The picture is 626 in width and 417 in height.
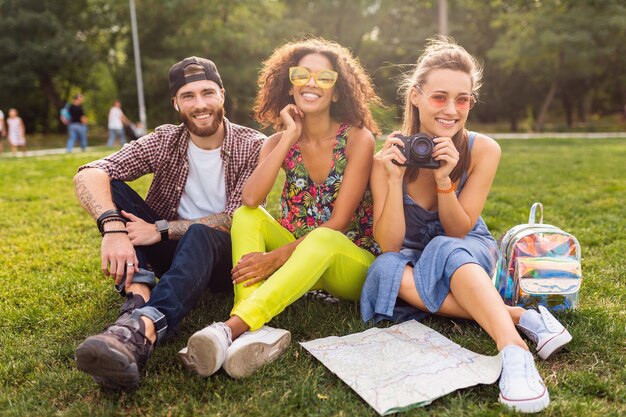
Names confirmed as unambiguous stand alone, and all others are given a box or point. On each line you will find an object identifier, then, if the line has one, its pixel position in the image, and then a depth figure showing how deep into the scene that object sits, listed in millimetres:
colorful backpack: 2906
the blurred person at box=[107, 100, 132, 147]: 19453
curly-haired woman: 2635
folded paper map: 2189
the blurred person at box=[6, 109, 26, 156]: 18328
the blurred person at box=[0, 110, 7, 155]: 17728
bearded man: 2498
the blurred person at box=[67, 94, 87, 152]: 17188
